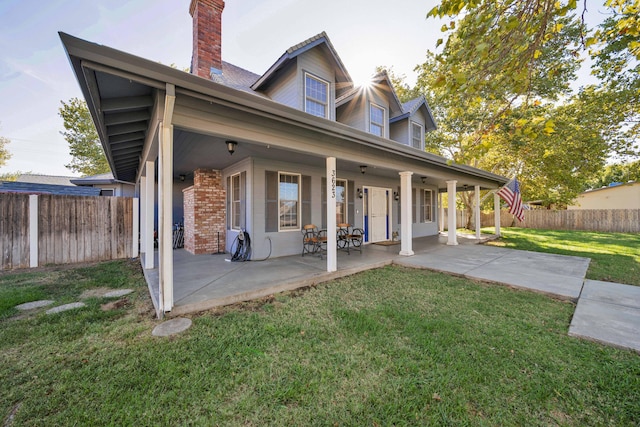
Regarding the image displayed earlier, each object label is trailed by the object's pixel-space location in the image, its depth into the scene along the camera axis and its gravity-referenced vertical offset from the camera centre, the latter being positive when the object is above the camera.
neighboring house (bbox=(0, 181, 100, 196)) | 10.17 +1.17
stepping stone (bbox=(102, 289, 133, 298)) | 4.22 -1.35
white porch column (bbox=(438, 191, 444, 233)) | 16.22 -0.39
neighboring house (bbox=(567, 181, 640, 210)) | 20.06 +1.37
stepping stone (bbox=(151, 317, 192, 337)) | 2.91 -1.36
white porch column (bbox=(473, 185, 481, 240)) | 10.96 +0.04
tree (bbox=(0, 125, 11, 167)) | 20.77 +5.42
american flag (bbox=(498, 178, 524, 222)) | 9.69 +0.65
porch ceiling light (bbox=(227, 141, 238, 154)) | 4.62 +1.29
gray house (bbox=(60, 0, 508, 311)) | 3.10 +1.44
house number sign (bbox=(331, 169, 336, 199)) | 5.25 +0.66
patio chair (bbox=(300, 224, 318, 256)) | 7.10 -0.66
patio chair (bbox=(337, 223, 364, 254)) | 7.62 -0.68
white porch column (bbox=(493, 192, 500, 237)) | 12.25 -0.06
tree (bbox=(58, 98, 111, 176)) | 16.14 +5.53
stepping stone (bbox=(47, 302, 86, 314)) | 3.53 -1.34
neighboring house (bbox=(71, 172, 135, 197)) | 12.89 +1.65
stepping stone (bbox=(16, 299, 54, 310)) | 3.68 -1.34
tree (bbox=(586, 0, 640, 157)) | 7.05 +3.43
